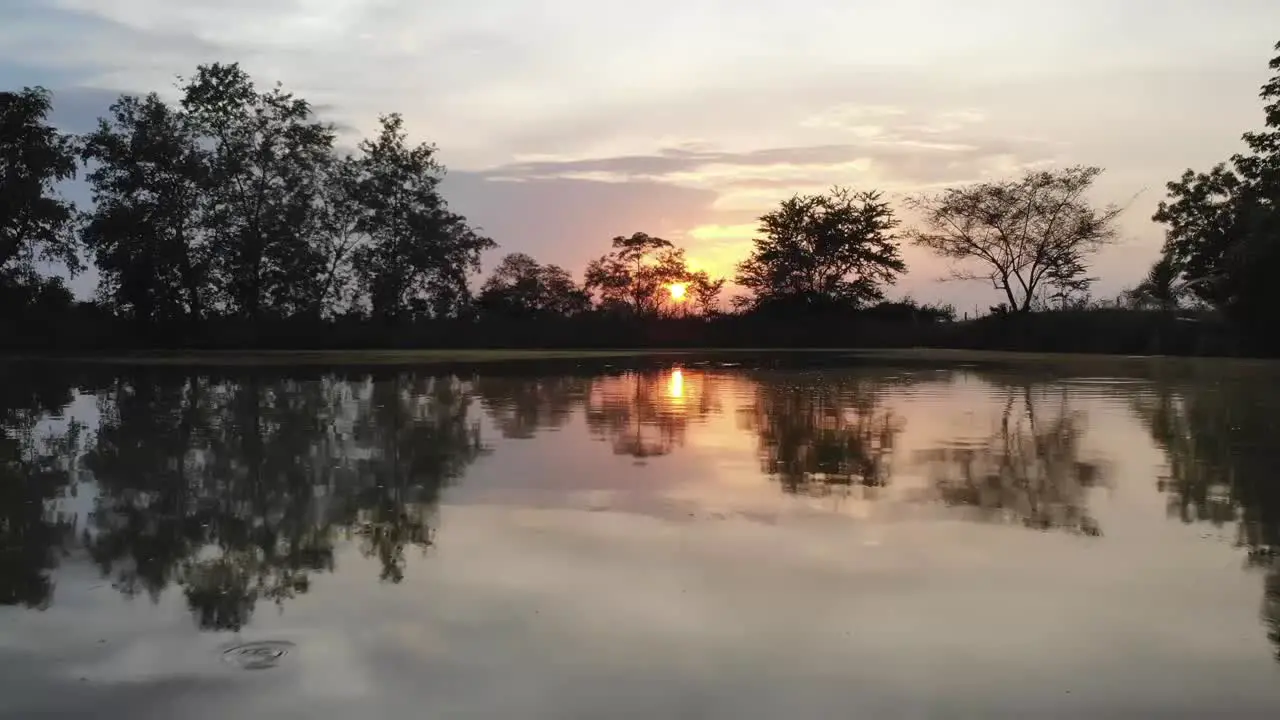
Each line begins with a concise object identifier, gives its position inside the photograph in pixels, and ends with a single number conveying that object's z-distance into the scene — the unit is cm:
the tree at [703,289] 5100
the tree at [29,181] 3353
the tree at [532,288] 4981
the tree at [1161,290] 3569
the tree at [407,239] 3956
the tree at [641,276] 5153
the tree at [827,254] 4522
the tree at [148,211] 3503
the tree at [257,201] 3641
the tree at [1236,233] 2733
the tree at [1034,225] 4047
